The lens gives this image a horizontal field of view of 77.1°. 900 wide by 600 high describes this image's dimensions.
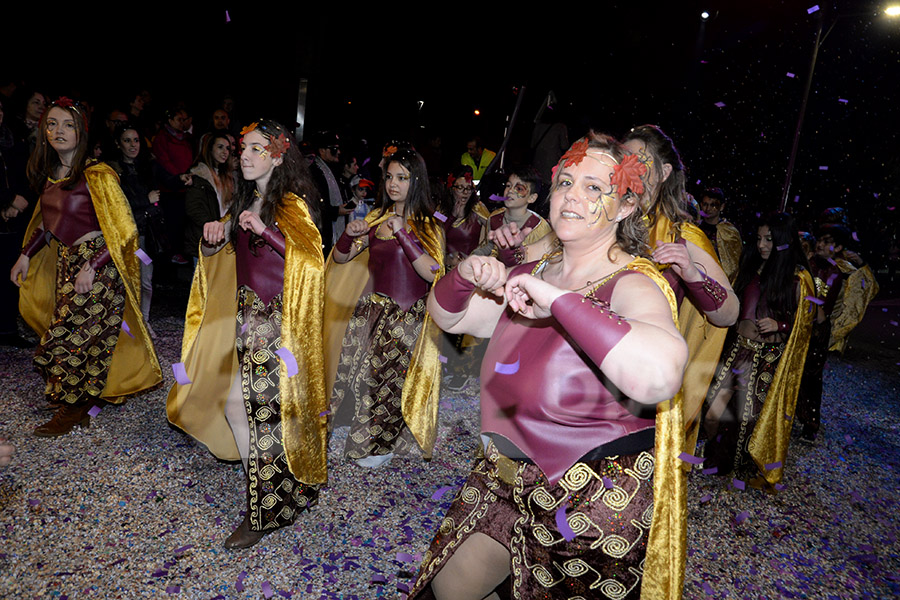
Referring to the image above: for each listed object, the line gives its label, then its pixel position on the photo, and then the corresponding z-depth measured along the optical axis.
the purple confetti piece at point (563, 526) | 1.58
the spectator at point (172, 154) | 7.09
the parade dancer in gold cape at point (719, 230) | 6.83
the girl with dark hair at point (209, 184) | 6.36
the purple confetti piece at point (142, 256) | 3.66
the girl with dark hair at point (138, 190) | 5.41
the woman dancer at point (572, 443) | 1.58
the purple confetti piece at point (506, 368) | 1.67
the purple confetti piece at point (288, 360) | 2.85
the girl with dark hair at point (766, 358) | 4.04
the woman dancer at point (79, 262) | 3.70
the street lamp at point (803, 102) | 8.49
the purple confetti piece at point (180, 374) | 3.25
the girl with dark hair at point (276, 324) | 2.84
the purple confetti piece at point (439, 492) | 3.48
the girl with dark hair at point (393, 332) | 3.79
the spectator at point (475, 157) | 9.32
